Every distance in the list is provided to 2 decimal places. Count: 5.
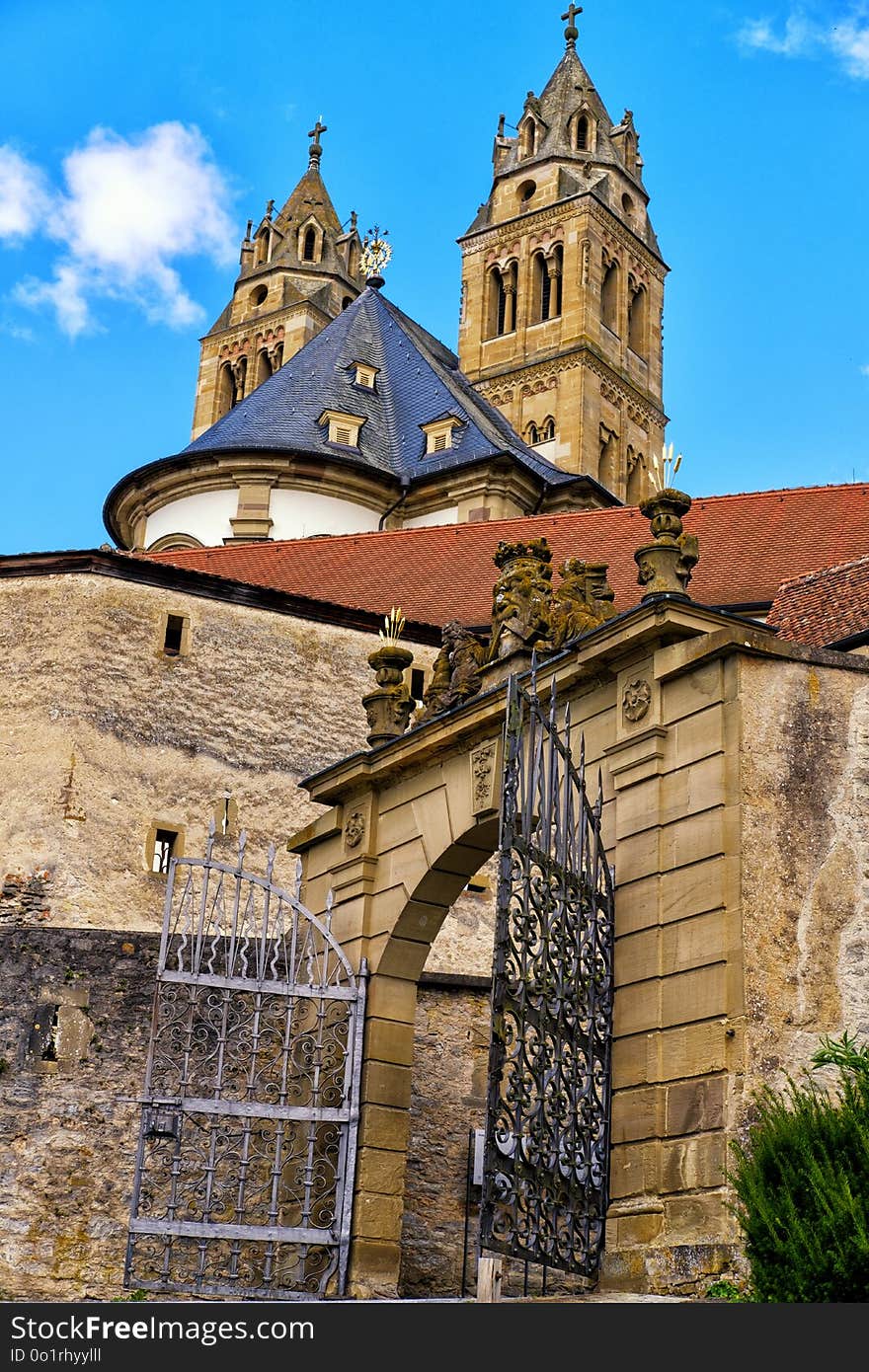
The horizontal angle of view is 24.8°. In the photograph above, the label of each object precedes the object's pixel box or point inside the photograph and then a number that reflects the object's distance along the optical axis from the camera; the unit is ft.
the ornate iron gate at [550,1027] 33.53
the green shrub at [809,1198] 28.07
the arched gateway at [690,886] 33.50
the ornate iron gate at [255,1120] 40.29
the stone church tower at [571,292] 188.44
